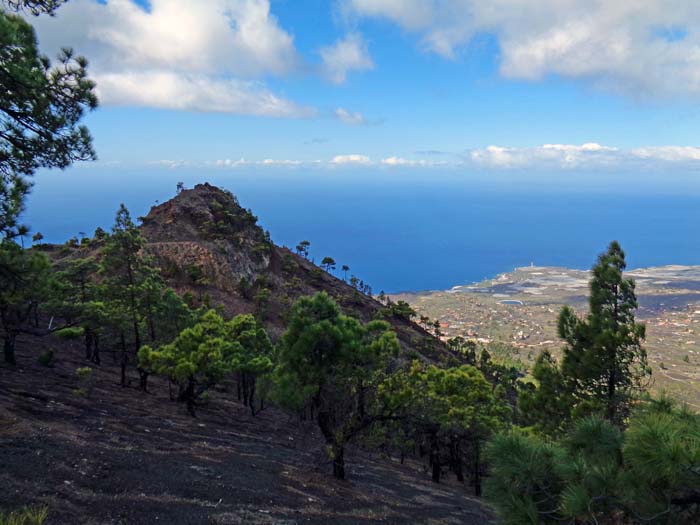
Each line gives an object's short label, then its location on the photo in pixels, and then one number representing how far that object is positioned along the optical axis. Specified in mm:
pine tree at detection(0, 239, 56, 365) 11227
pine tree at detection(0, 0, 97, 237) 7730
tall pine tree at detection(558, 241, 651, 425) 12898
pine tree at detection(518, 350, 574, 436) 13602
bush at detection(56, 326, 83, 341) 15781
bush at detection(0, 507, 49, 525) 4121
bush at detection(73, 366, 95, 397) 16891
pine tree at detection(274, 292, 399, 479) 12609
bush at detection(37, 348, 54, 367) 20047
